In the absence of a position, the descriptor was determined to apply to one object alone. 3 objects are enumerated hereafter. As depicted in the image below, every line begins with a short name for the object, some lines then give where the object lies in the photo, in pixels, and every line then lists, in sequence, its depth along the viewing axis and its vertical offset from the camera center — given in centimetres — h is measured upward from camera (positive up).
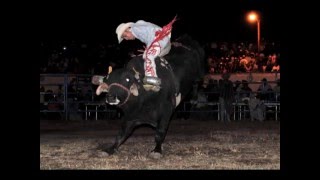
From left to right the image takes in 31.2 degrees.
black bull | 759 -4
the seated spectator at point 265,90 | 1605 +15
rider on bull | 788 +83
